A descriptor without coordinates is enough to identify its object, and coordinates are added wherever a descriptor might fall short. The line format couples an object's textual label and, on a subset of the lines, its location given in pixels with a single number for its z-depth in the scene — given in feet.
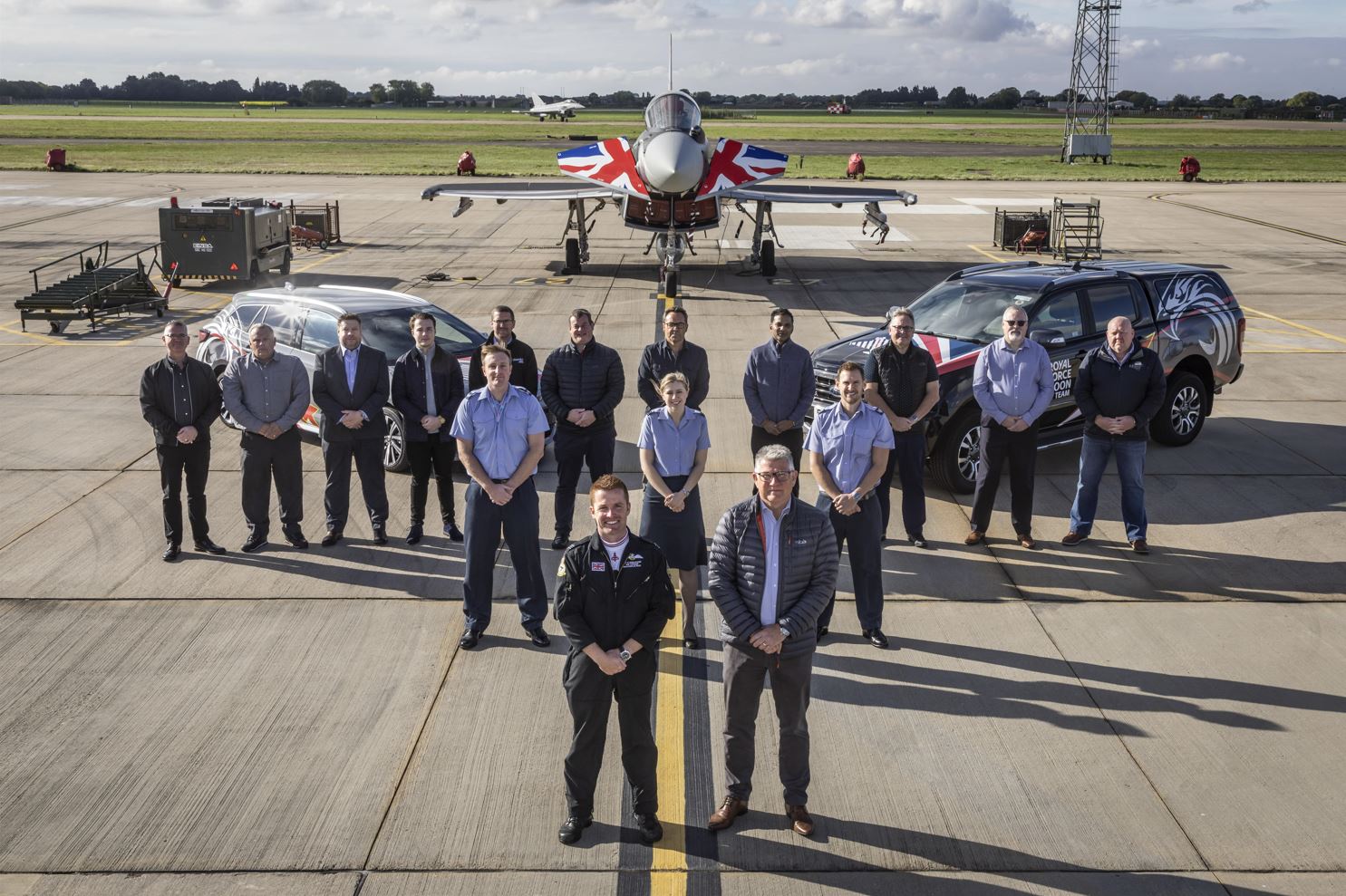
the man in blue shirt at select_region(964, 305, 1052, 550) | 28.63
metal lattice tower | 197.47
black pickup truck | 33.30
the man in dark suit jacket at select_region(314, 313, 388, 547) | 28.99
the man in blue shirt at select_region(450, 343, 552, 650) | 23.09
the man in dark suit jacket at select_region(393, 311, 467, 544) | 28.35
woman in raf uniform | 22.61
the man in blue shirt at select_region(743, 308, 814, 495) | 27.55
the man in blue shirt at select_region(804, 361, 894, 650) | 22.85
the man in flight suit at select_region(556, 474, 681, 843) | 16.34
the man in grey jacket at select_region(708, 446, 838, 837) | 16.71
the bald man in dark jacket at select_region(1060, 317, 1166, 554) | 28.89
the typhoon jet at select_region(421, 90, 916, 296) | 67.77
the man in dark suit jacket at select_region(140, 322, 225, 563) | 27.71
